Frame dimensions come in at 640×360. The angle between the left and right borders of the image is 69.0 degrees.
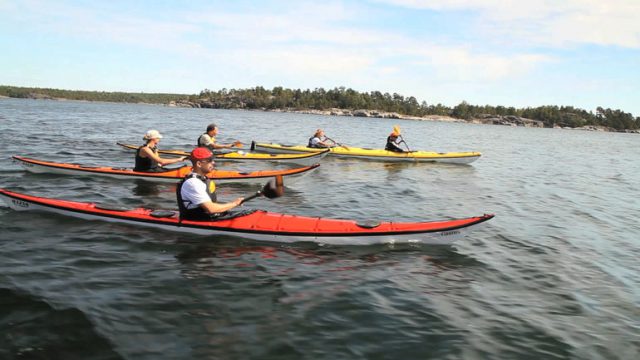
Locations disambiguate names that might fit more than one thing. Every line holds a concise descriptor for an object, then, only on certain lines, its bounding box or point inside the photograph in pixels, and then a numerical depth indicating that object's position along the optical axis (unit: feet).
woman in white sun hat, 38.01
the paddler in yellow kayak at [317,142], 68.90
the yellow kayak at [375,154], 70.08
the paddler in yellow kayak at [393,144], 70.79
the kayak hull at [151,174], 40.93
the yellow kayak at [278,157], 57.93
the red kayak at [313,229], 25.46
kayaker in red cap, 23.31
